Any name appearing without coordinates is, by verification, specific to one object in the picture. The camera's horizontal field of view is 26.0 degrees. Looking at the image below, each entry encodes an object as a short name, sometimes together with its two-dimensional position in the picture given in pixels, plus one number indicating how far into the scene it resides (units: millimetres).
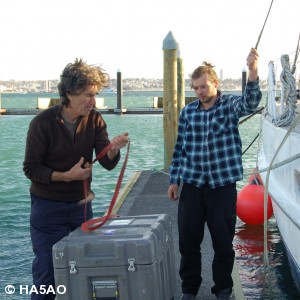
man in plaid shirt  4516
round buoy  8062
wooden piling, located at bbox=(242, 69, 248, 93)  44509
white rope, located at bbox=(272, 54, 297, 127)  5742
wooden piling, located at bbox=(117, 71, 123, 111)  48125
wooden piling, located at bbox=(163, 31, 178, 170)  10953
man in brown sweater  4047
